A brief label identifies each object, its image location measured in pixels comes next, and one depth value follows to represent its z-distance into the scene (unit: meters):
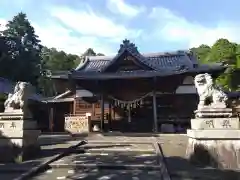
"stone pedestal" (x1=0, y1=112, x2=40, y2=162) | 5.16
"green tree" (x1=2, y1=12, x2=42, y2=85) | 27.74
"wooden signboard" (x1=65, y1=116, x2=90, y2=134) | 11.91
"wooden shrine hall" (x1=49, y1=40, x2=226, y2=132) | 11.88
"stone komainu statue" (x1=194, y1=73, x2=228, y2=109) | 4.72
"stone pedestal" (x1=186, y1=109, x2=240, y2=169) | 4.39
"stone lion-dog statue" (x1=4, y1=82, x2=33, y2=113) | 5.38
